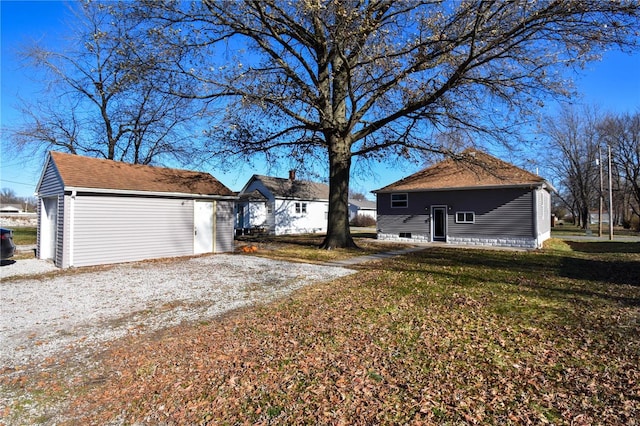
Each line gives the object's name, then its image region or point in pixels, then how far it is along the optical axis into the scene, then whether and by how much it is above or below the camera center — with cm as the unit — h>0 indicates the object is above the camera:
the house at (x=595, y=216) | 7481 +64
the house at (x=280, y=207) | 2641 +109
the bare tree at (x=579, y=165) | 3719 +638
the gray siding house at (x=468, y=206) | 1639 +75
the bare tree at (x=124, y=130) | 1393 +543
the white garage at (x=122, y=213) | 1093 +30
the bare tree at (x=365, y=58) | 911 +516
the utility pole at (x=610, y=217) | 2298 +12
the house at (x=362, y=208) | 4598 +166
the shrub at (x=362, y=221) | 4150 -12
